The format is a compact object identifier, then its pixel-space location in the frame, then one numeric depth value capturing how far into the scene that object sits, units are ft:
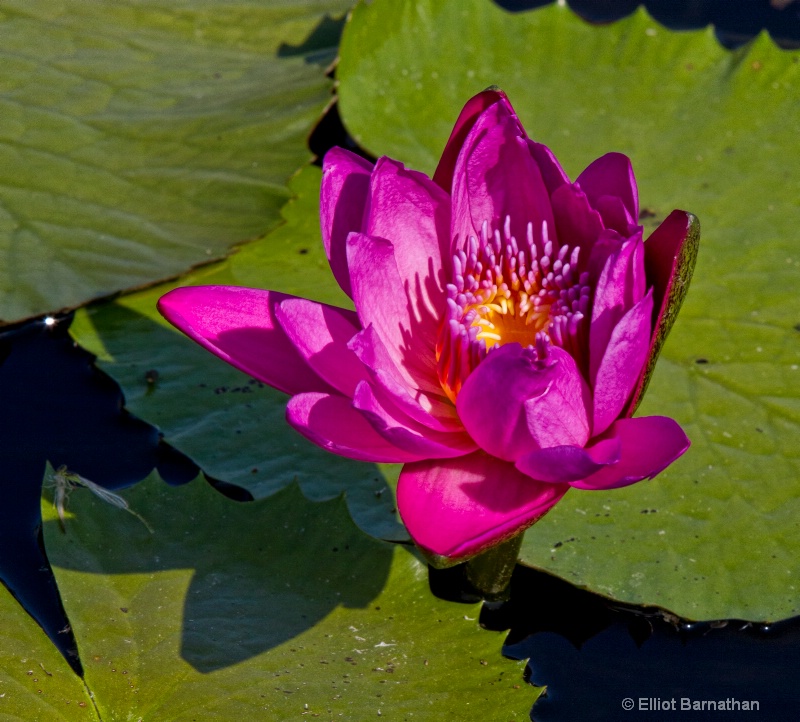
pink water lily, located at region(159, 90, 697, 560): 6.03
